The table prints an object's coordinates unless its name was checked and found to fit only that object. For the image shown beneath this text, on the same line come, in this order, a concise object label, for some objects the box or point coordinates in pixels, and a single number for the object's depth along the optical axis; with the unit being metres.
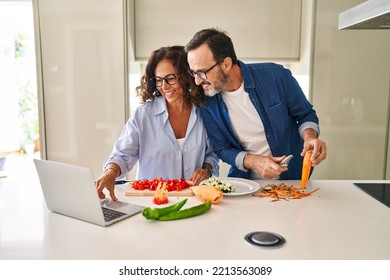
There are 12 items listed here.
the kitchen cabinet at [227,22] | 3.18
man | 1.90
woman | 1.94
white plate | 1.55
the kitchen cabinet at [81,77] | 3.01
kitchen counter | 1.03
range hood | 1.43
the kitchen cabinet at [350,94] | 2.99
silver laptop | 1.20
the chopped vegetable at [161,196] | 1.46
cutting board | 1.55
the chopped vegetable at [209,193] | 1.43
